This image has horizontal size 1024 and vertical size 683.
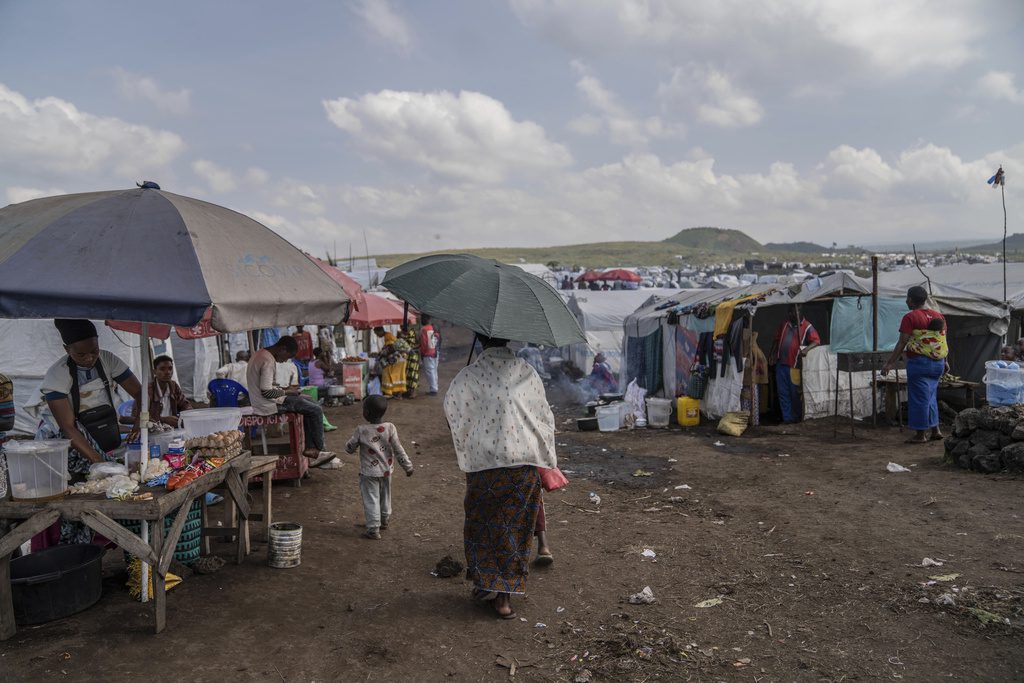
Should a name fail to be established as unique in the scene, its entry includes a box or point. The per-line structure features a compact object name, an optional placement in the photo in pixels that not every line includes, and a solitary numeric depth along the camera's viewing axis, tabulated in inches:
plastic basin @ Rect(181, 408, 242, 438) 228.1
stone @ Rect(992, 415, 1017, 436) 306.7
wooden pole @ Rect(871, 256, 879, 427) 414.3
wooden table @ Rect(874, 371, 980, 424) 445.7
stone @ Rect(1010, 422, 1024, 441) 301.3
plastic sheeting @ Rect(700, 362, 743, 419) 497.7
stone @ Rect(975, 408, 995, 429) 314.2
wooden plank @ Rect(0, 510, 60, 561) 155.4
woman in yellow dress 673.6
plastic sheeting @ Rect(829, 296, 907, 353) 466.3
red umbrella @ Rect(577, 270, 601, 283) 1135.8
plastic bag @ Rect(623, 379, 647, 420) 538.3
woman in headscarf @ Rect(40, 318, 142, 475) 178.7
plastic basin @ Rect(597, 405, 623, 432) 514.3
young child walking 239.5
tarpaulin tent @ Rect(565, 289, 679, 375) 810.2
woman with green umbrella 179.5
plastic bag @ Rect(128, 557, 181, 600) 184.9
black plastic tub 164.7
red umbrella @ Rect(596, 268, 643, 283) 1109.7
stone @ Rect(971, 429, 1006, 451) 310.0
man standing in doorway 474.9
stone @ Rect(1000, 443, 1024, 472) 294.2
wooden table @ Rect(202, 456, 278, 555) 218.4
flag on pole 430.3
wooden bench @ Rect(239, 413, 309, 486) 319.0
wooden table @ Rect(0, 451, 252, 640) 156.2
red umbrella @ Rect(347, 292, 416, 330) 630.5
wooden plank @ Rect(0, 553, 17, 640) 157.9
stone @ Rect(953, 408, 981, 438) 320.8
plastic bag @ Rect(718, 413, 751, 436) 466.0
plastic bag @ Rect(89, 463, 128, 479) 170.1
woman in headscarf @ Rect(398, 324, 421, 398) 677.3
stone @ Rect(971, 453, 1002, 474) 303.7
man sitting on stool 307.6
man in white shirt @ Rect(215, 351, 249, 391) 490.6
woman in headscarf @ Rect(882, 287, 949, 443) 359.3
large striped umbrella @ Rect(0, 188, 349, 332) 143.7
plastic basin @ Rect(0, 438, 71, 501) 155.9
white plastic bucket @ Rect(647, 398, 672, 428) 522.0
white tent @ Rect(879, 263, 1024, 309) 576.6
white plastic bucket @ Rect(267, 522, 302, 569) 212.5
